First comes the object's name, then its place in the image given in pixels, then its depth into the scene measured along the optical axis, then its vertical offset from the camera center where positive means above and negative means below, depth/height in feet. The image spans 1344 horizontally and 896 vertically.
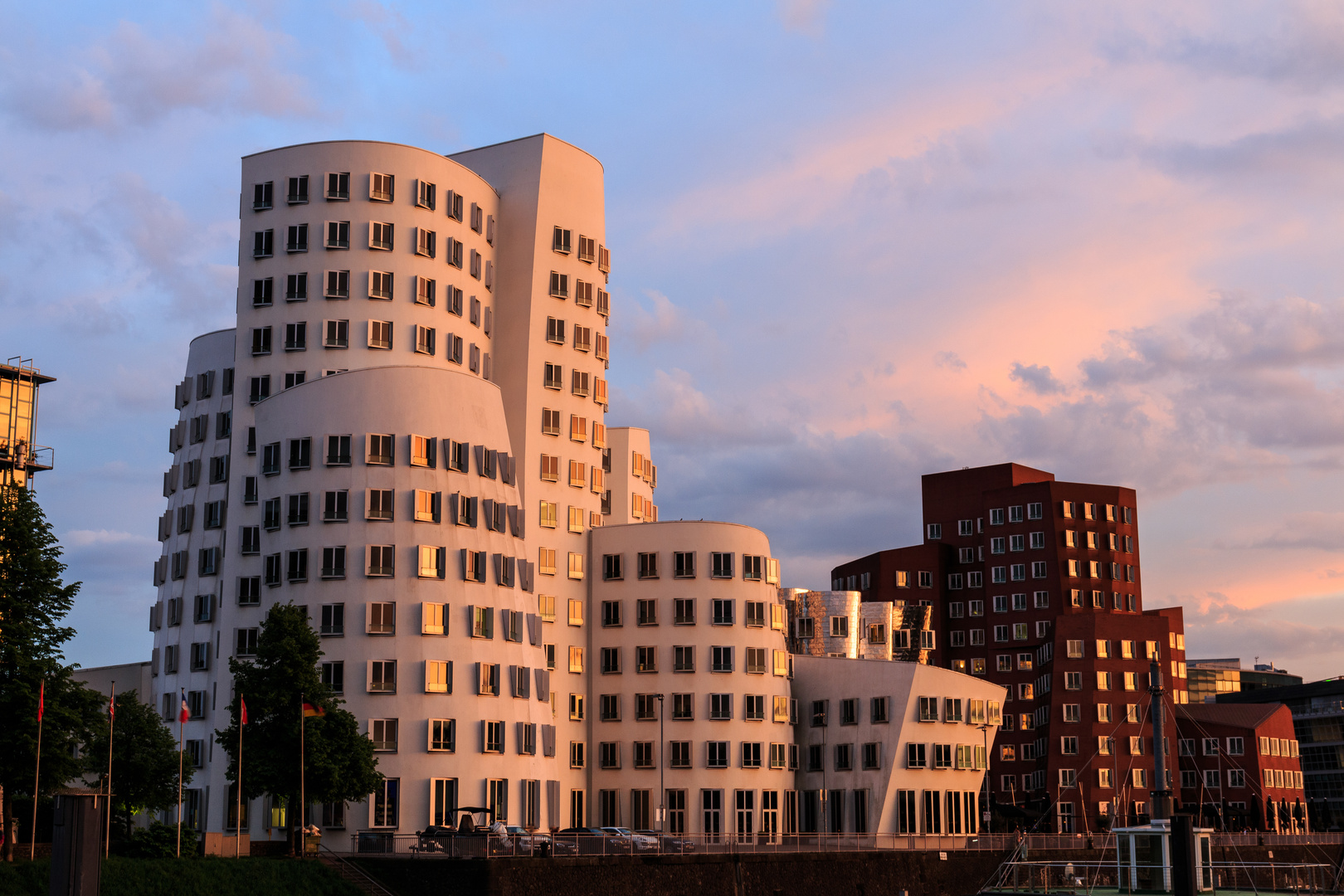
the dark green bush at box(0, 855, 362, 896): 191.31 -23.35
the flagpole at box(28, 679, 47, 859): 202.08 -8.65
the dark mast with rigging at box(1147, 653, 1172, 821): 188.24 -8.56
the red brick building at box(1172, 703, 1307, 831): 509.35 -18.51
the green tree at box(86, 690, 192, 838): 293.84 -9.09
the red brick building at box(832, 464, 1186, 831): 501.97 +33.94
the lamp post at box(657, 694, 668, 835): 343.67 -19.74
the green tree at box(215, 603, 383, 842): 256.52 -2.46
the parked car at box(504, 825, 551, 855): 247.68 -21.85
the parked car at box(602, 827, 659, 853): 268.00 -23.27
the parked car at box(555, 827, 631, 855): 259.80 -22.69
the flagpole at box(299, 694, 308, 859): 245.65 -15.07
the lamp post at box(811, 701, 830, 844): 382.83 -3.46
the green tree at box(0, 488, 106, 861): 214.69 +7.74
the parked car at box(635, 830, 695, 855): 276.82 -24.34
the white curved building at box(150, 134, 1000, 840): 307.17 +41.78
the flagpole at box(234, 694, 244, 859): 240.94 -6.11
